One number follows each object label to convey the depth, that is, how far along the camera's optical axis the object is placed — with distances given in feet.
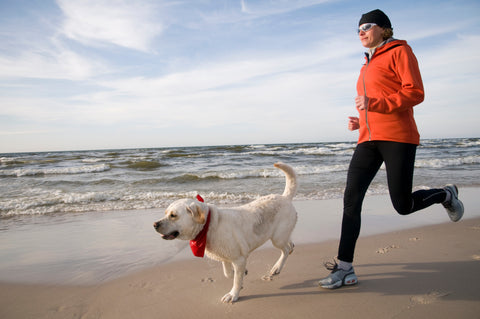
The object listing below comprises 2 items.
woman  7.85
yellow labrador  8.40
